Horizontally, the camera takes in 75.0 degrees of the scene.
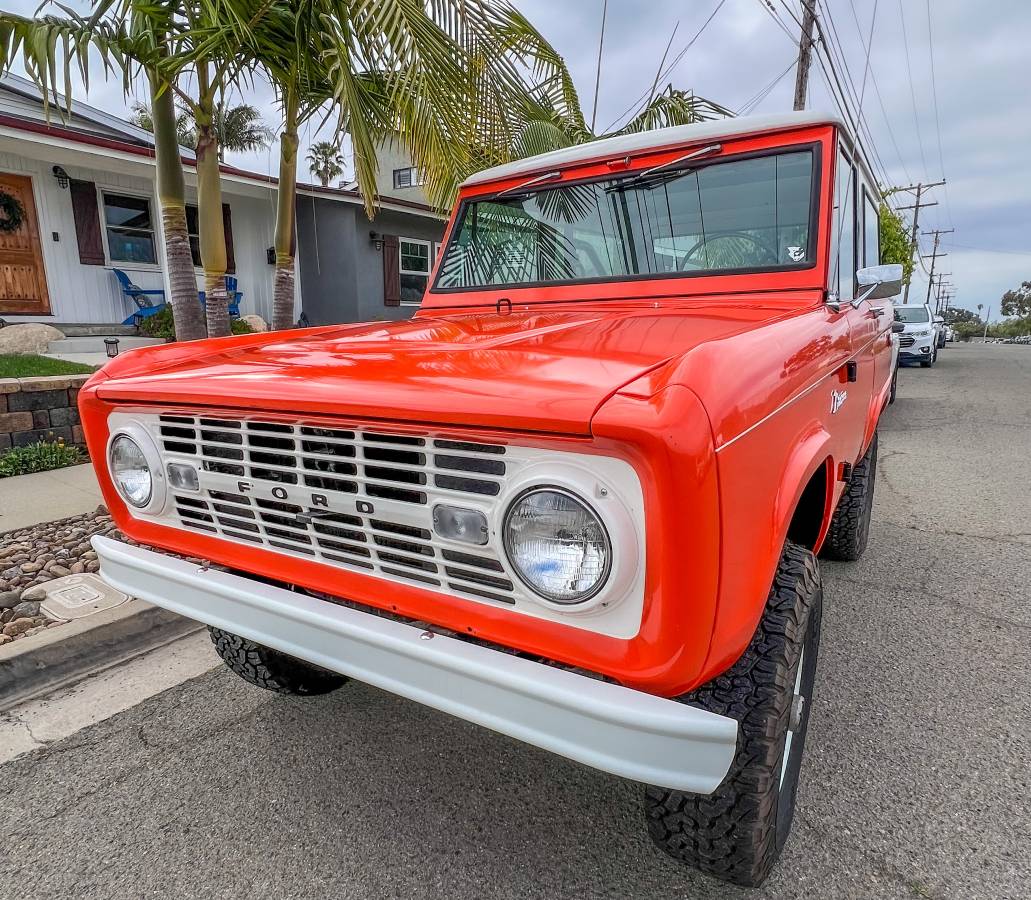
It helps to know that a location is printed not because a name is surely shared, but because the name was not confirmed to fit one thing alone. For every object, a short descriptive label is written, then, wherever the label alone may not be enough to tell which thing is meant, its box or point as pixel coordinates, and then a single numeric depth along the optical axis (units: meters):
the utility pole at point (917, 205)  39.22
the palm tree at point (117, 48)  3.66
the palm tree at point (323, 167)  30.76
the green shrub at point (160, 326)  10.10
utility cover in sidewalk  2.92
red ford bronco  1.15
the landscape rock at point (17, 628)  2.75
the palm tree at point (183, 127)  15.58
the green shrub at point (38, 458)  4.98
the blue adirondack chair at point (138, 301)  10.30
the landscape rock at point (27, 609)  2.92
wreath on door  9.30
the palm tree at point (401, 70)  3.59
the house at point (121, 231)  9.36
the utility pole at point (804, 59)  11.45
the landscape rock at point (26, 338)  8.30
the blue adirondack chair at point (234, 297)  11.44
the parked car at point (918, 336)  15.62
